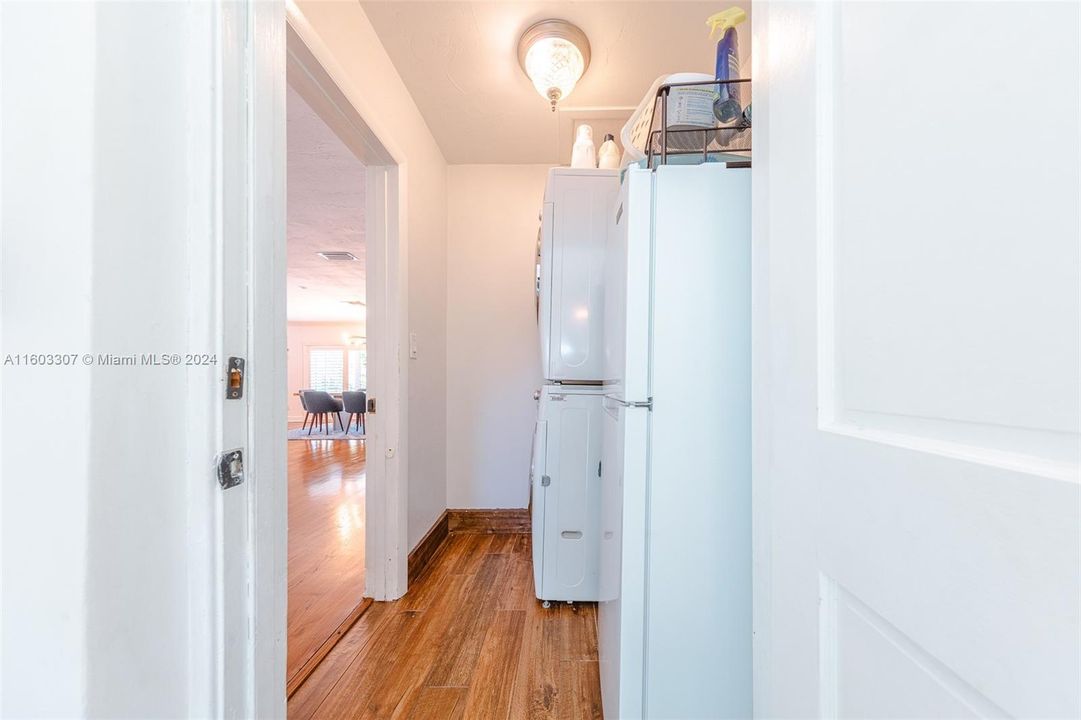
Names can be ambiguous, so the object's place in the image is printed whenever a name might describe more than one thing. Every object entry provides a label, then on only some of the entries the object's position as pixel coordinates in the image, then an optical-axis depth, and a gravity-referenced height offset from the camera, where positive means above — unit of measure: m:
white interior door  0.26 +0.00
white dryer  1.82 +0.39
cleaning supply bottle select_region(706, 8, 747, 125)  1.04 +0.75
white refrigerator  0.94 -0.20
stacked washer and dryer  1.82 -0.10
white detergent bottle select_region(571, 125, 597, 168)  1.92 +0.96
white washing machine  1.82 -0.57
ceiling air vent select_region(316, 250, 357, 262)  4.91 +1.25
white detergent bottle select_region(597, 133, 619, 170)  1.92 +0.94
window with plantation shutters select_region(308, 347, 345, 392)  10.70 -0.23
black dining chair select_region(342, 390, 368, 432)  8.27 -0.83
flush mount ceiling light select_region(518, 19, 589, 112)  1.63 +1.23
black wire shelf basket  1.02 +0.57
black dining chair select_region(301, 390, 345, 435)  8.52 -0.90
